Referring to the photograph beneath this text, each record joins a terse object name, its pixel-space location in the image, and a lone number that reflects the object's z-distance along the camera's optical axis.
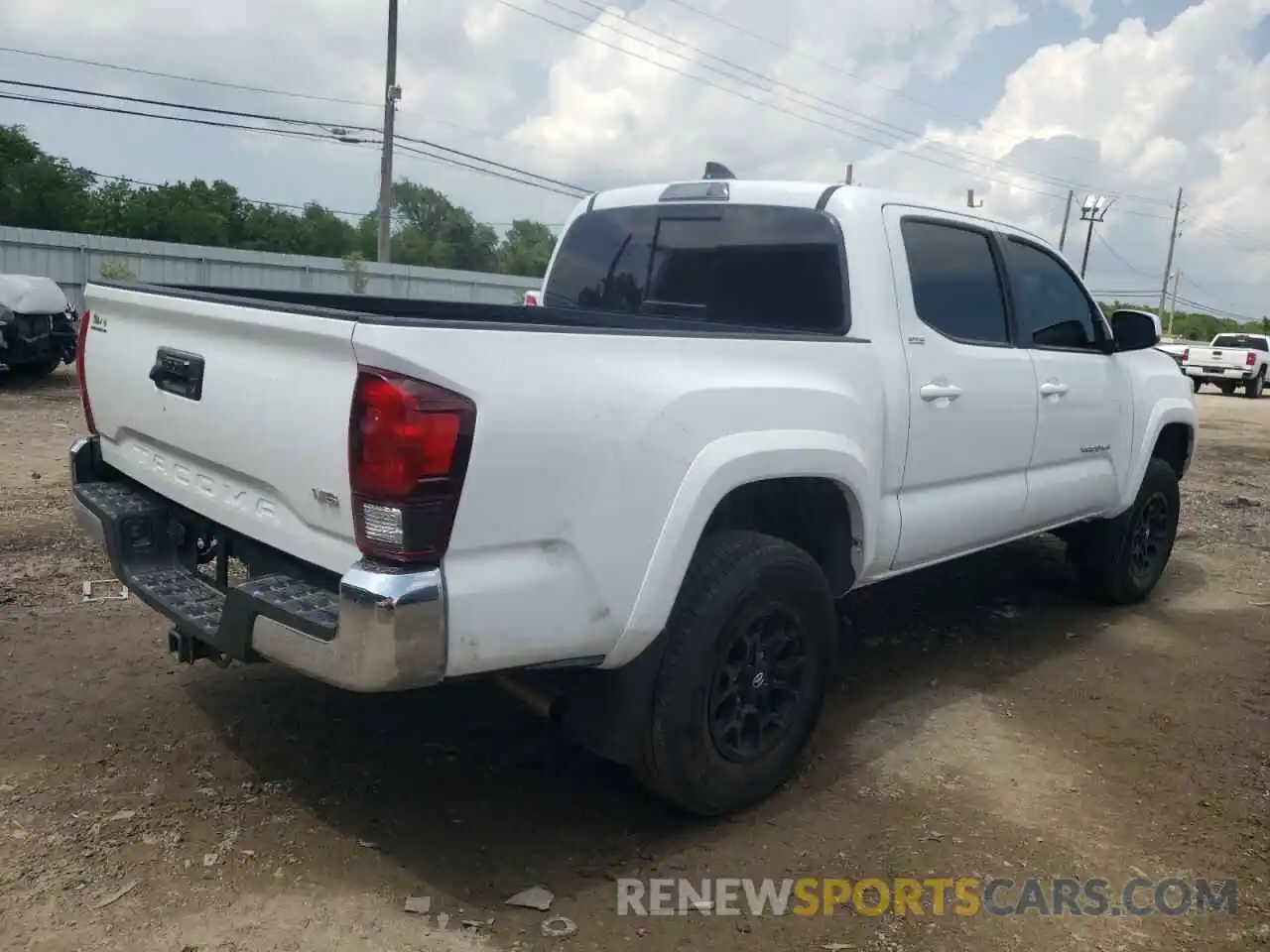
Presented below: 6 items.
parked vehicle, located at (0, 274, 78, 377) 12.66
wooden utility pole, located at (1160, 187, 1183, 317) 68.69
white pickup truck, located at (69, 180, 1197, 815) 2.49
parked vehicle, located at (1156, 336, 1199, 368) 26.41
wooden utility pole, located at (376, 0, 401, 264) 25.19
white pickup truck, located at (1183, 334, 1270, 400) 26.20
